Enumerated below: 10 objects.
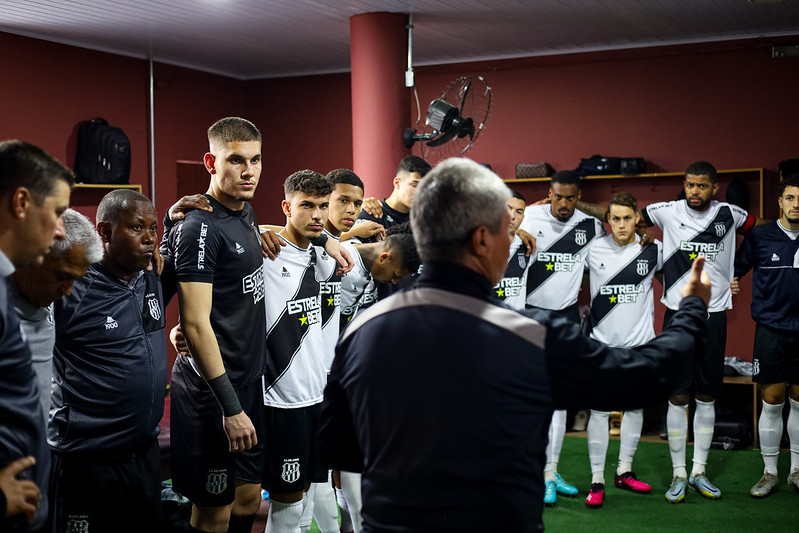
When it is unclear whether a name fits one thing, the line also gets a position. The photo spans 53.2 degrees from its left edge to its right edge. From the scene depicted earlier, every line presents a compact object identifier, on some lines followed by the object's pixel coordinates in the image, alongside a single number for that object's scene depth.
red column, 5.62
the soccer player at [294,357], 2.97
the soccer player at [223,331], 2.70
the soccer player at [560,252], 4.99
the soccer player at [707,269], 4.84
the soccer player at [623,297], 4.90
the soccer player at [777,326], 4.83
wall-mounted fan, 5.21
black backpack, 6.32
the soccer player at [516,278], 4.82
